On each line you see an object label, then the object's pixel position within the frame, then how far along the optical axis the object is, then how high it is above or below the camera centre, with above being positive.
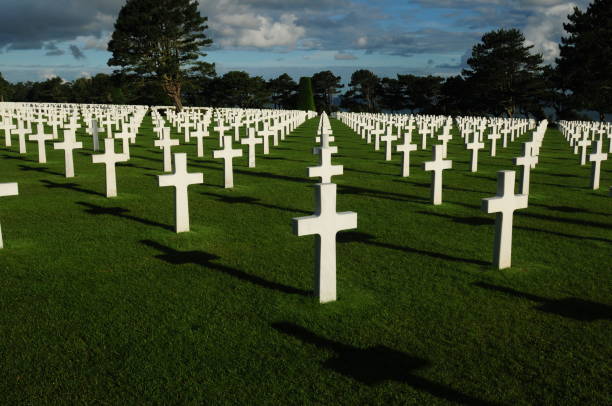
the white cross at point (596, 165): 10.91 -0.85
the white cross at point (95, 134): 16.70 -0.45
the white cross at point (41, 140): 13.72 -0.52
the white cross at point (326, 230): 4.53 -0.89
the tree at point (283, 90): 91.75 +5.21
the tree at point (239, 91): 81.62 +4.48
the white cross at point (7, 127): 15.97 -0.22
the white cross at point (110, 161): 9.26 -0.69
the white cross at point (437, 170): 9.07 -0.80
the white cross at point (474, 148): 13.43 -0.63
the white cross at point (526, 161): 9.80 -0.69
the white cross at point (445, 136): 15.60 -0.40
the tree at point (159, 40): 49.97 +7.45
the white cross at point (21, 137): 16.25 -0.52
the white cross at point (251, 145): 13.88 -0.61
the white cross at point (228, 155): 10.38 -0.65
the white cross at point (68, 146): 11.31 -0.54
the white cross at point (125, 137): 14.52 -0.44
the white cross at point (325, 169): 8.96 -0.77
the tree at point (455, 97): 67.79 +3.18
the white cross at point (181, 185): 7.12 -0.83
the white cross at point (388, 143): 16.08 -0.62
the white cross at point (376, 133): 19.12 -0.41
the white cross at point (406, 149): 12.29 -0.63
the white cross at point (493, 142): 17.89 -0.64
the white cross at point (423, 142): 20.45 -0.74
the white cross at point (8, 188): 5.91 -0.73
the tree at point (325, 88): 97.62 +5.96
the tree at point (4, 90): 82.67 +4.65
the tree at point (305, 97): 76.88 +3.39
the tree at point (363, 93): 94.66 +4.95
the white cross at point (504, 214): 5.55 -0.92
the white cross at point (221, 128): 17.82 -0.23
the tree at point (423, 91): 80.50 +4.64
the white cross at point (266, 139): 17.44 -0.57
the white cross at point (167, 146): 12.25 -0.58
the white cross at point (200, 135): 15.13 -0.40
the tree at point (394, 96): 85.81 +3.99
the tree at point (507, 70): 59.72 +5.72
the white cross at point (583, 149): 15.12 -0.71
